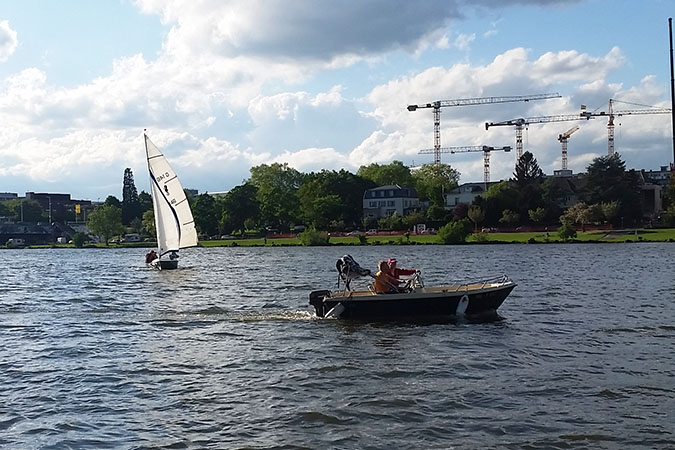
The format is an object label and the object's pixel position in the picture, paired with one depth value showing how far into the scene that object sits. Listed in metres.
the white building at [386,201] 171.00
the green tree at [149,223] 175.15
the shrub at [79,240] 175.79
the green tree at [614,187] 125.56
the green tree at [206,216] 165.25
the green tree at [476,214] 132.12
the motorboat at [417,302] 28.42
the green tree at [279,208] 162.75
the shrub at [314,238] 127.56
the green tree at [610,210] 120.56
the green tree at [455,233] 114.75
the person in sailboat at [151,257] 75.75
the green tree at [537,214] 129.38
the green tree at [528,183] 133.75
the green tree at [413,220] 141.38
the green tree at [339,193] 158.80
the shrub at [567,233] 108.38
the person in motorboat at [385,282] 28.86
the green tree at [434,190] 179.02
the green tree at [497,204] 135.38
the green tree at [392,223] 143.62
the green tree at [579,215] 121.44
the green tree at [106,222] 177.50
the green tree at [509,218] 132.00
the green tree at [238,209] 162.38
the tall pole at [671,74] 116.39
